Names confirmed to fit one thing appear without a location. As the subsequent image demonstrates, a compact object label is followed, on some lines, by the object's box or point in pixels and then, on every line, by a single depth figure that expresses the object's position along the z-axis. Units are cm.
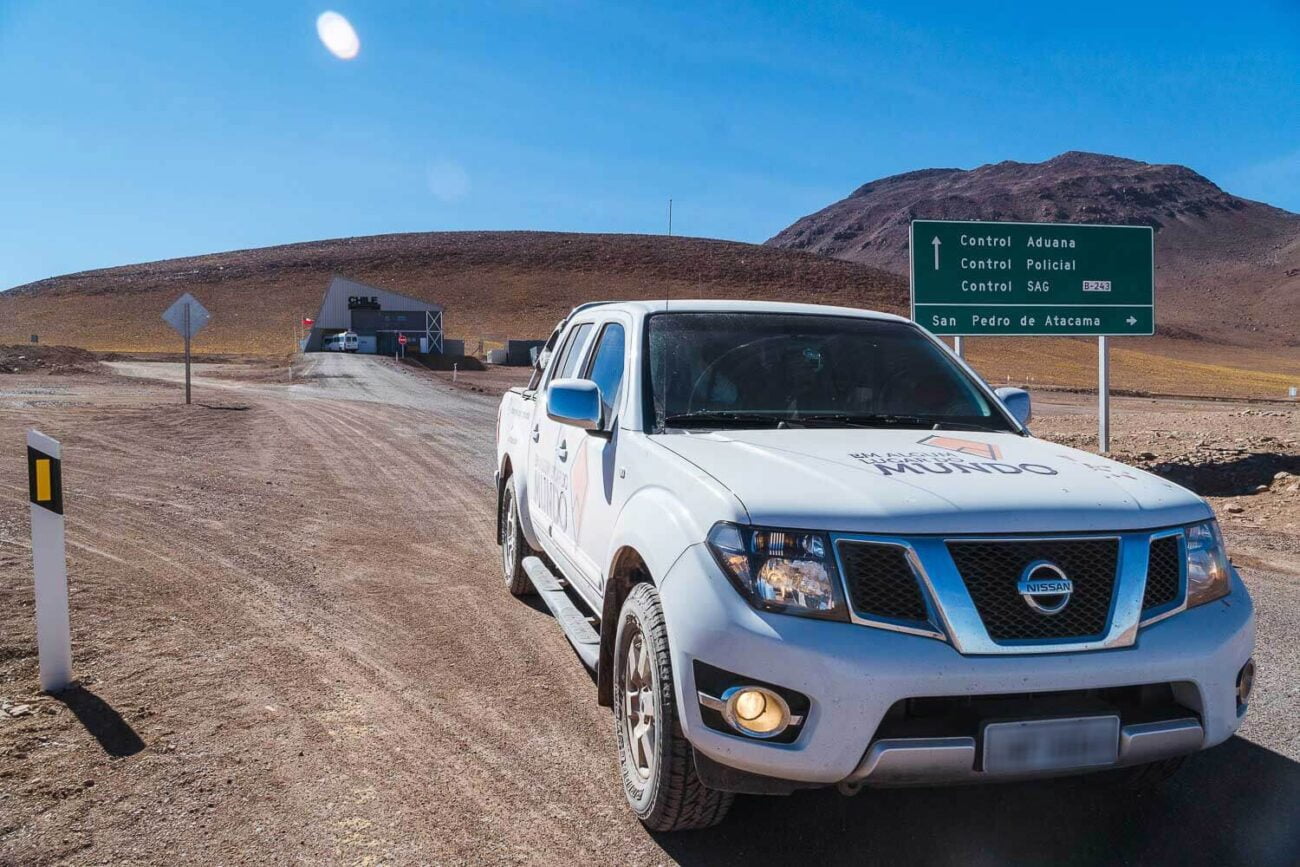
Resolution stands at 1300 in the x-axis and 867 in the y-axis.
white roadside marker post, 439
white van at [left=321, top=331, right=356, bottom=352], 6744
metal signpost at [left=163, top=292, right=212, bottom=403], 2267
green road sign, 1382
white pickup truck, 271
